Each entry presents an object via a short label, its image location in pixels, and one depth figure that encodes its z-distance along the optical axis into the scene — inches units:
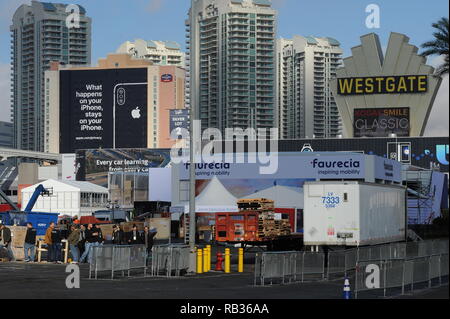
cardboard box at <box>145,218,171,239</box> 2947.8
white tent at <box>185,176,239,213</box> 2303.2
